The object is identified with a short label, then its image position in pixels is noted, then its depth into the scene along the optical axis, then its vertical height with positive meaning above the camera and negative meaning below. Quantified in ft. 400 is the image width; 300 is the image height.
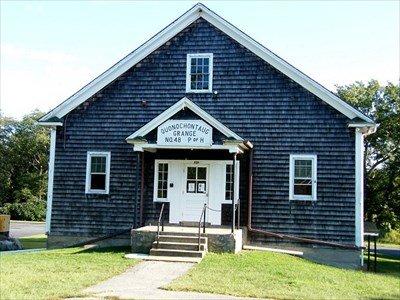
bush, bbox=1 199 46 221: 140.56 -6.79
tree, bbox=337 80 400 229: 108.47 +10.33
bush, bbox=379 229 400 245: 134.92 -10.97
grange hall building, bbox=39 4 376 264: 52.42 +5.03
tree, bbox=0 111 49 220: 162.09 +9.64
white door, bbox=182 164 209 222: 55.52 +0.24
